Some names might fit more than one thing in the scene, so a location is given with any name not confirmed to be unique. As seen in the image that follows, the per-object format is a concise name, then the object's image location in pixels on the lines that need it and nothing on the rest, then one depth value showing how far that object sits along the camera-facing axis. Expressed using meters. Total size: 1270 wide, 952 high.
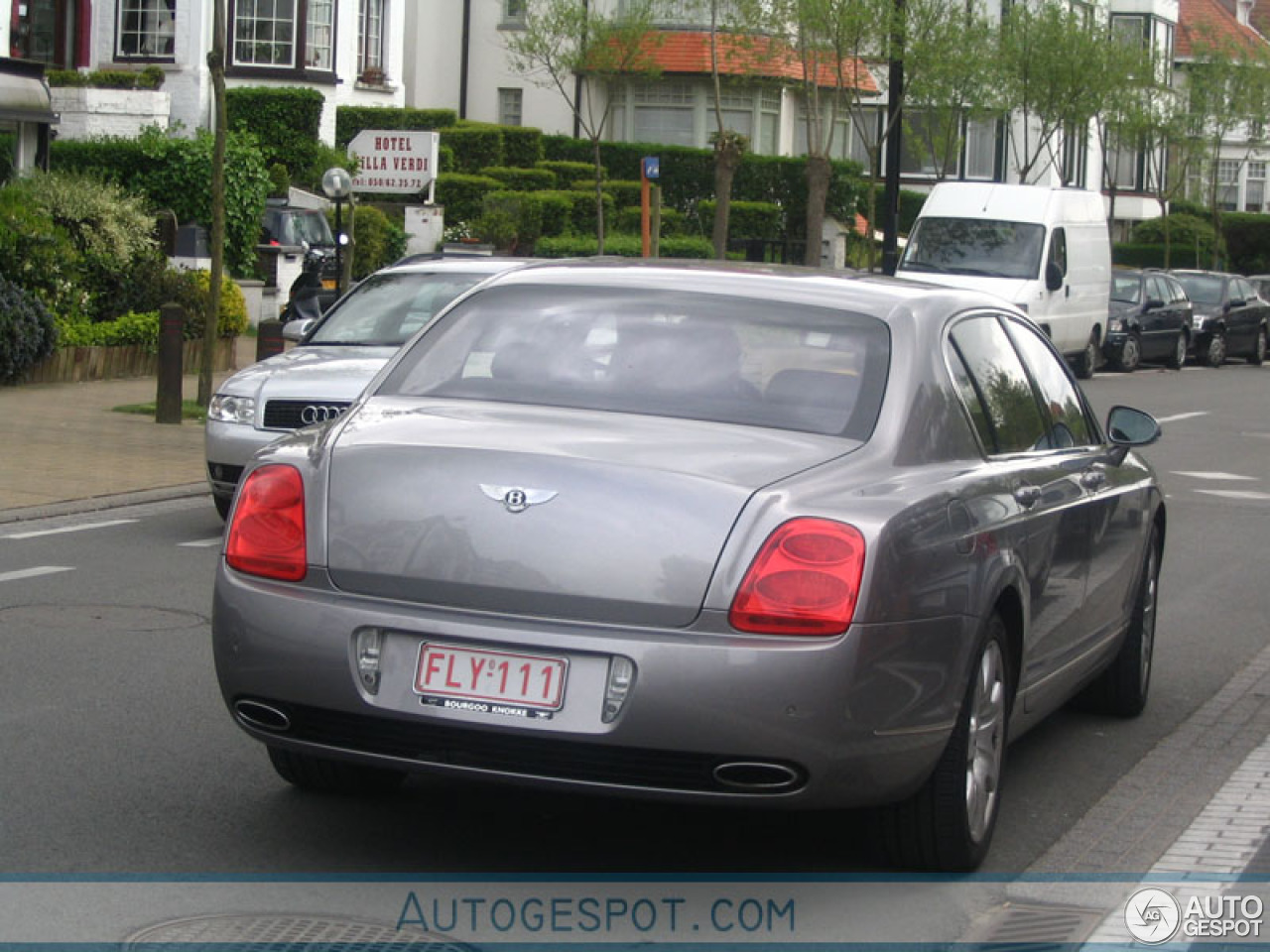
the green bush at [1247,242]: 66.19
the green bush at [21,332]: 19.41
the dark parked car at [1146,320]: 34.06
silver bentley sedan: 4.78
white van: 28.44
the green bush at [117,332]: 21.12
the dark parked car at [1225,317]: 38.88
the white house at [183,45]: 34.97
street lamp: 22.91
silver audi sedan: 11.45
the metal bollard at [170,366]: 17.08
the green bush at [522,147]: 46.12
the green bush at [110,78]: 34.25
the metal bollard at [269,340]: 17.75
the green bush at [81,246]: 21.09
